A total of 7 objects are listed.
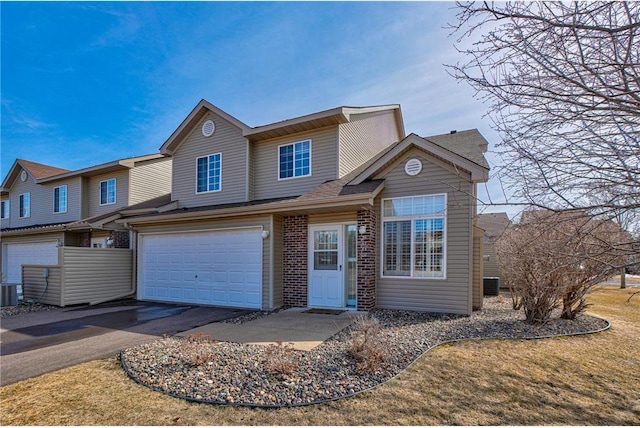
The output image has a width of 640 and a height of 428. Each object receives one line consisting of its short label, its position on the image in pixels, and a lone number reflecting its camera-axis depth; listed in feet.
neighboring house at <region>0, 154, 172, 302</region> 48.37
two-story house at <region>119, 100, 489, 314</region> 27.48
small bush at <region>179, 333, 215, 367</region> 15.87
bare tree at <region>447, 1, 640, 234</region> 9.73
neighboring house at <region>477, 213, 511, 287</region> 58.37
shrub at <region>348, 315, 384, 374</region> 14.97
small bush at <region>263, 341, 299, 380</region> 14.58
